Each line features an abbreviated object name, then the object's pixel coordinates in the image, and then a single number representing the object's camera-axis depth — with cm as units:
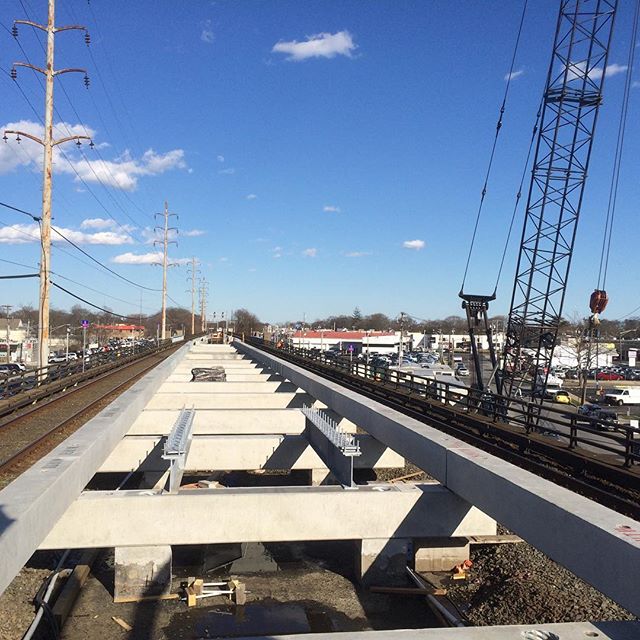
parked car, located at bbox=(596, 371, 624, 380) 8106
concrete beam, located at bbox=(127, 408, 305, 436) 2303
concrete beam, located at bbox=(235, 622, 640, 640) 590
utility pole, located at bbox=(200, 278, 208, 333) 17812
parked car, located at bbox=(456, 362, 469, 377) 7914
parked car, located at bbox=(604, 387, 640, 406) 5246
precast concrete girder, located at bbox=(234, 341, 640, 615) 625
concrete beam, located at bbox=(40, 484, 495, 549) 1116
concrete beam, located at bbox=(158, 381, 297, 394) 2883
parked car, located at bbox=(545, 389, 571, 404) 5045
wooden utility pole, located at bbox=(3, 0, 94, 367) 2684
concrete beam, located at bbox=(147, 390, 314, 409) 2578
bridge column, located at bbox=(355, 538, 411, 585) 1265
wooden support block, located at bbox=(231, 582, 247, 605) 1204
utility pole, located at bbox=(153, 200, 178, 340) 8431
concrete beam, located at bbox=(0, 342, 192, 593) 695
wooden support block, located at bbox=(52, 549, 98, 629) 1083
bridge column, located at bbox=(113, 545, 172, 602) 1174
